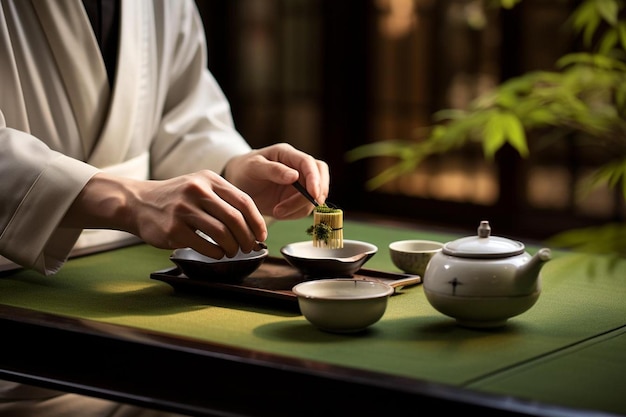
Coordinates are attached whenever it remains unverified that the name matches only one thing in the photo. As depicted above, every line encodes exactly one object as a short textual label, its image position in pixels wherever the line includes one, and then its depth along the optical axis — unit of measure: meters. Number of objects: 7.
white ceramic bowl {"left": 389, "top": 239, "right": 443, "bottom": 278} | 1.85
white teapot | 1.62
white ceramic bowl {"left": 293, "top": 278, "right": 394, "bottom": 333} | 1.60
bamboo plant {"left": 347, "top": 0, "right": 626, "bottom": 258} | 1.55
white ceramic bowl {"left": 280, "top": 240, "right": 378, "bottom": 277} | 1.78
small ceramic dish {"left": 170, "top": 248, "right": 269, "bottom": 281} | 1.78
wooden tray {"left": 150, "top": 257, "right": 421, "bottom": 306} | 1.74
